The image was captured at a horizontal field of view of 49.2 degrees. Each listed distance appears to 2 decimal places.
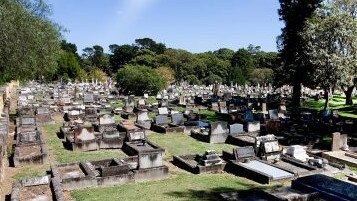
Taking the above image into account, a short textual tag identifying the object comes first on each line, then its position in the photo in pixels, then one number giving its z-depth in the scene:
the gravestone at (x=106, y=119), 23.75
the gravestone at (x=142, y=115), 26.02
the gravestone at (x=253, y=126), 22.56
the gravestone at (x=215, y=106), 36.03
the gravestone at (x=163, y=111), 28.41
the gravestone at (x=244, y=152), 15.79
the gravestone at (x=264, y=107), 35.31
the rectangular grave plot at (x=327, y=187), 9.99
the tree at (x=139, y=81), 48.66
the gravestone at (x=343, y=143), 18.66
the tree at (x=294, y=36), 37.56
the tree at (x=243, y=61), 89.45
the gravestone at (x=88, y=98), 37.42
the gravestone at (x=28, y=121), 23.64
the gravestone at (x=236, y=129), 21.61
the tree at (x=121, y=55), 115.75
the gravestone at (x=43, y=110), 27.12
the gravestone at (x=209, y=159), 15.22
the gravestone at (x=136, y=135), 19.25
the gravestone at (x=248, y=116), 26.50
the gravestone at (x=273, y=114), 27.64
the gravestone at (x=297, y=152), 16.82
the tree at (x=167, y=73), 78.94
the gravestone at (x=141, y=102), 35.60
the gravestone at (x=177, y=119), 24.97
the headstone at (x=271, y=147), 16.56
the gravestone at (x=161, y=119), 24.83
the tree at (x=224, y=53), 110.79
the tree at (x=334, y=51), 29.81
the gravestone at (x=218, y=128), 20.75
